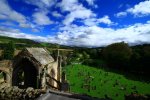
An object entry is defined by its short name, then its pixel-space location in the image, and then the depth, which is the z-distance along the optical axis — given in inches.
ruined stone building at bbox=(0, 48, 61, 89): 321.3
